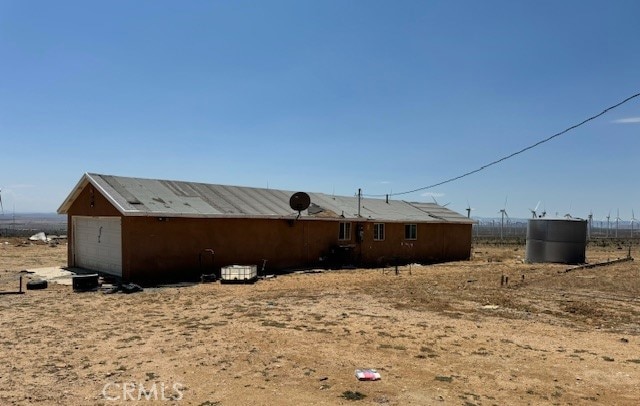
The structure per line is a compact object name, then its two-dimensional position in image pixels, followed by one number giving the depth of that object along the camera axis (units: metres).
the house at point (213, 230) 16.84
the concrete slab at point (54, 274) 16.69
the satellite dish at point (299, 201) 22.03
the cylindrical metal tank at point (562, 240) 26.75
